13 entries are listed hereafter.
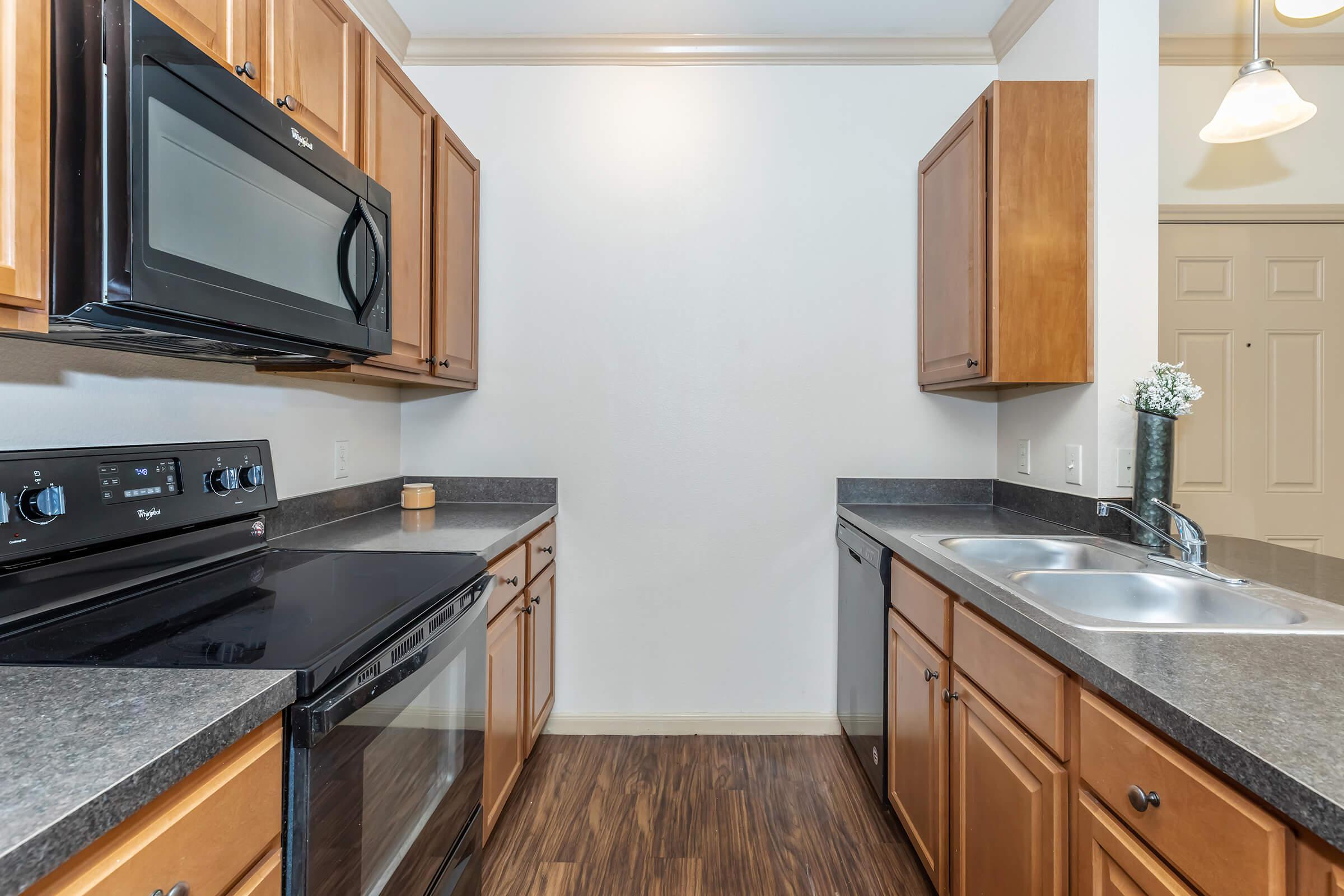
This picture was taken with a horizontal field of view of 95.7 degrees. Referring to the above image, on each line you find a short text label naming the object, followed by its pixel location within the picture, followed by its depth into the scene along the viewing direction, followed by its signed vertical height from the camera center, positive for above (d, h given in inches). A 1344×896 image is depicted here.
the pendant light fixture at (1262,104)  63.4 +36.5
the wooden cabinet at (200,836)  20.6 -15.2
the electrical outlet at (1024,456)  85.3 -1.2
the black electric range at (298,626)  32.1 -11.0
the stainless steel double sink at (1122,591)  40.2 -11.4
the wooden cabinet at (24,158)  29.5 +14.2
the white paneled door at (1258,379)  91.2 +10.7
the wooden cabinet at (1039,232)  70.4 +25.2
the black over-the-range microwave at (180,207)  32.5 +15.3
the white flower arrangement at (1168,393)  61.6 +5.7
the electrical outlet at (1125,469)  68.2 -2.3
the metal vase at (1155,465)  62.1 -1.7
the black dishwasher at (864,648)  74.0 -26.9
